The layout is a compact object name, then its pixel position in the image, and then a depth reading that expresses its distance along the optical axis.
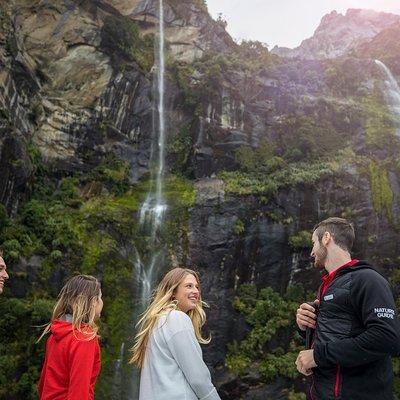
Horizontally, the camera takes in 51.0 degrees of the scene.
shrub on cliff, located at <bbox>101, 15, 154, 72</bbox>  23.88
